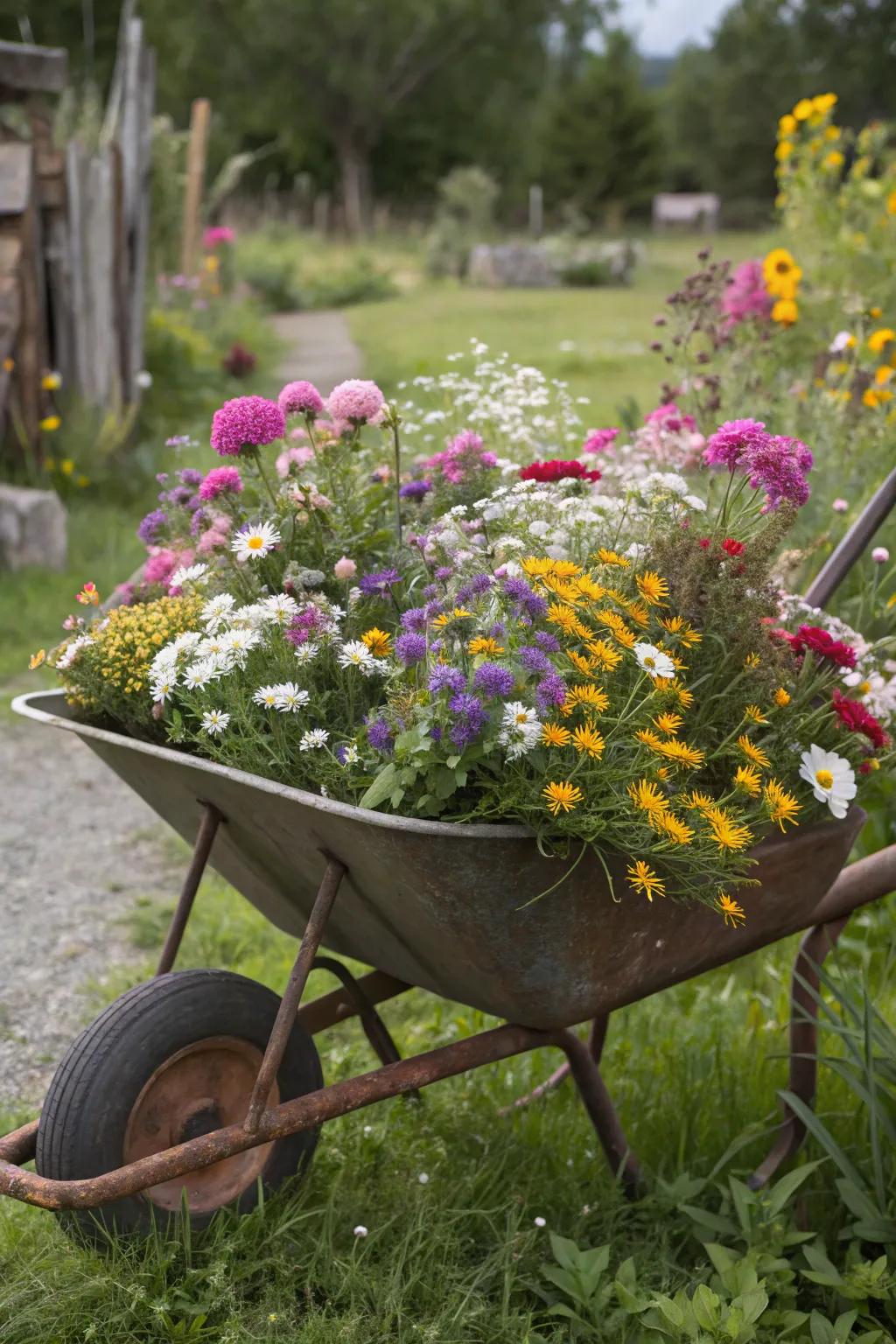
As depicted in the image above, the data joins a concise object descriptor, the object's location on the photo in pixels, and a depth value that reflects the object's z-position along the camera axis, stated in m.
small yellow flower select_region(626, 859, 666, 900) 1.44
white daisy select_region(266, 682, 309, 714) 1.60
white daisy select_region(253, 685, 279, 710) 1.61
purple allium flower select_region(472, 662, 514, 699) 1.43
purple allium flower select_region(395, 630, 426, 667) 1.55
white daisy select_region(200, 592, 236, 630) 1.72
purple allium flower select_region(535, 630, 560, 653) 1.51
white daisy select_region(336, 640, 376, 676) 1.67
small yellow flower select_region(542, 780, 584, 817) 1.42
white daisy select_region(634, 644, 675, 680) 1.54
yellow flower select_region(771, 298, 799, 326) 4.71
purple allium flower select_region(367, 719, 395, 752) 1.54
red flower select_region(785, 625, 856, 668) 1.78
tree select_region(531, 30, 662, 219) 35.34
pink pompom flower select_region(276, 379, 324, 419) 1.96
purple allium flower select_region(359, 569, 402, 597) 1.81
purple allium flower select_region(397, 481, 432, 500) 2.07
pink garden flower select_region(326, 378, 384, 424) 1.95
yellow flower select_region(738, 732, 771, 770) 1.61
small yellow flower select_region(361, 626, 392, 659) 1.69
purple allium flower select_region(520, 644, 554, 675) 1.49
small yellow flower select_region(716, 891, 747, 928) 1.50
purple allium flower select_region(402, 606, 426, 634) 1.64
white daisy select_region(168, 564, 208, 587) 1.86
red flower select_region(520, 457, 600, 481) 2.10
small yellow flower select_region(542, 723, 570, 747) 1.44
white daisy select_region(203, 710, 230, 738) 1.63
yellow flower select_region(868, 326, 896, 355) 4.20
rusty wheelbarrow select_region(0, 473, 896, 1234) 1.51
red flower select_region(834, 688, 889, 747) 1.73
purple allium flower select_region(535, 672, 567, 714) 1.46
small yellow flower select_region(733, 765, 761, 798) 1.54
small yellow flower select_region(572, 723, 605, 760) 1.45
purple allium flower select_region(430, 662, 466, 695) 1.46
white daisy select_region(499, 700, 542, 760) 1.44
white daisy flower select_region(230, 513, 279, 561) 1.78
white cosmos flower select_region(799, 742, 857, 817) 1.67
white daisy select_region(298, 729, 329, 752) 1.60
